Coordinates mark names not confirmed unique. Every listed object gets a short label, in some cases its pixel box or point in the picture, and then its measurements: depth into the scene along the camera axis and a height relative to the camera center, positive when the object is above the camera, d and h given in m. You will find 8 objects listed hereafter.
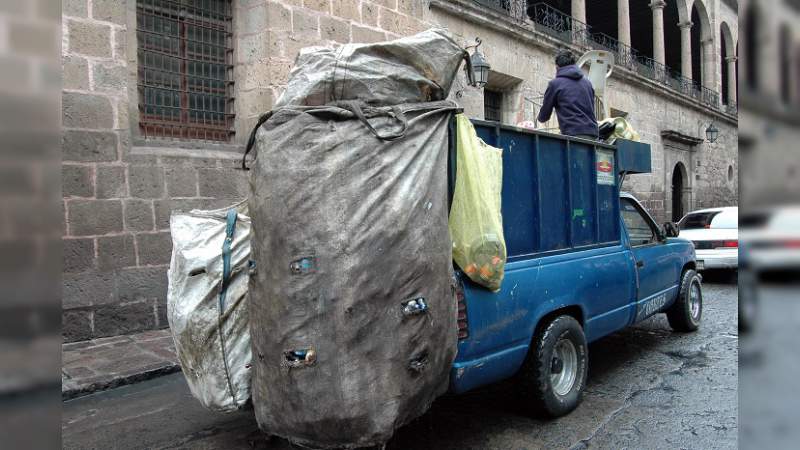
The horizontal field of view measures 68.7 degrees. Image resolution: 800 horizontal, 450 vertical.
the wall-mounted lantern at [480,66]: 10.61 +2.74
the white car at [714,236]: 9.91 -0.46
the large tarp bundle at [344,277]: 2.87 -0.28
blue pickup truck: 3.52 -0.45
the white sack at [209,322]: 3.44 -0.57
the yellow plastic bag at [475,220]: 3.36 -0.02
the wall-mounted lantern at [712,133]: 22.45 +2.99
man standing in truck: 6.04 +1.22
